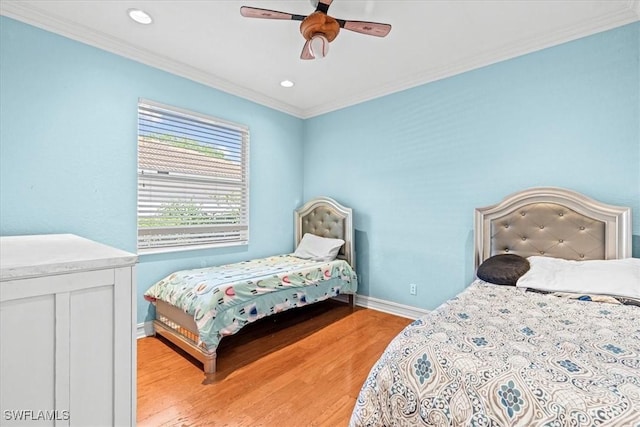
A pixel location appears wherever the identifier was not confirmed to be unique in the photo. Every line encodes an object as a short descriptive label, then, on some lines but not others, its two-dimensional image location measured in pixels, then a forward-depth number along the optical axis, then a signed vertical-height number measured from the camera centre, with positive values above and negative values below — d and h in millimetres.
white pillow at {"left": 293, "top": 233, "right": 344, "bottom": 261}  3498 -435
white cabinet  843 -394
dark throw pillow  2135 -418
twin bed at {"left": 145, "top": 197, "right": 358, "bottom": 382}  2191 -662
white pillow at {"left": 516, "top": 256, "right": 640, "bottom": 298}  1785 -412
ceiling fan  1885 +1233
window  2781 +325
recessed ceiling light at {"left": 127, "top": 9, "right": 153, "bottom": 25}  2160 +1446
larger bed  905 -534
